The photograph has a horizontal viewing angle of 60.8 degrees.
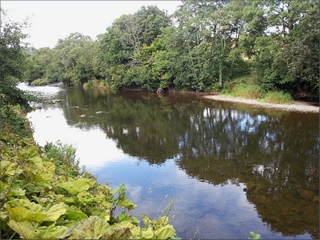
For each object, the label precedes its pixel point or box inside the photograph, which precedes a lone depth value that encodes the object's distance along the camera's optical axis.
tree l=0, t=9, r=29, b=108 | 7.95
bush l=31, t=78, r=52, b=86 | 54.69
